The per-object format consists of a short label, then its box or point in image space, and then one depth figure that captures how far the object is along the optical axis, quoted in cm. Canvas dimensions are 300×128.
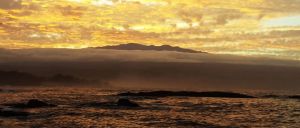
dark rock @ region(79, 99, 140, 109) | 11119
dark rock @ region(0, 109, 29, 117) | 7644
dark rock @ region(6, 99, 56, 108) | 9938
